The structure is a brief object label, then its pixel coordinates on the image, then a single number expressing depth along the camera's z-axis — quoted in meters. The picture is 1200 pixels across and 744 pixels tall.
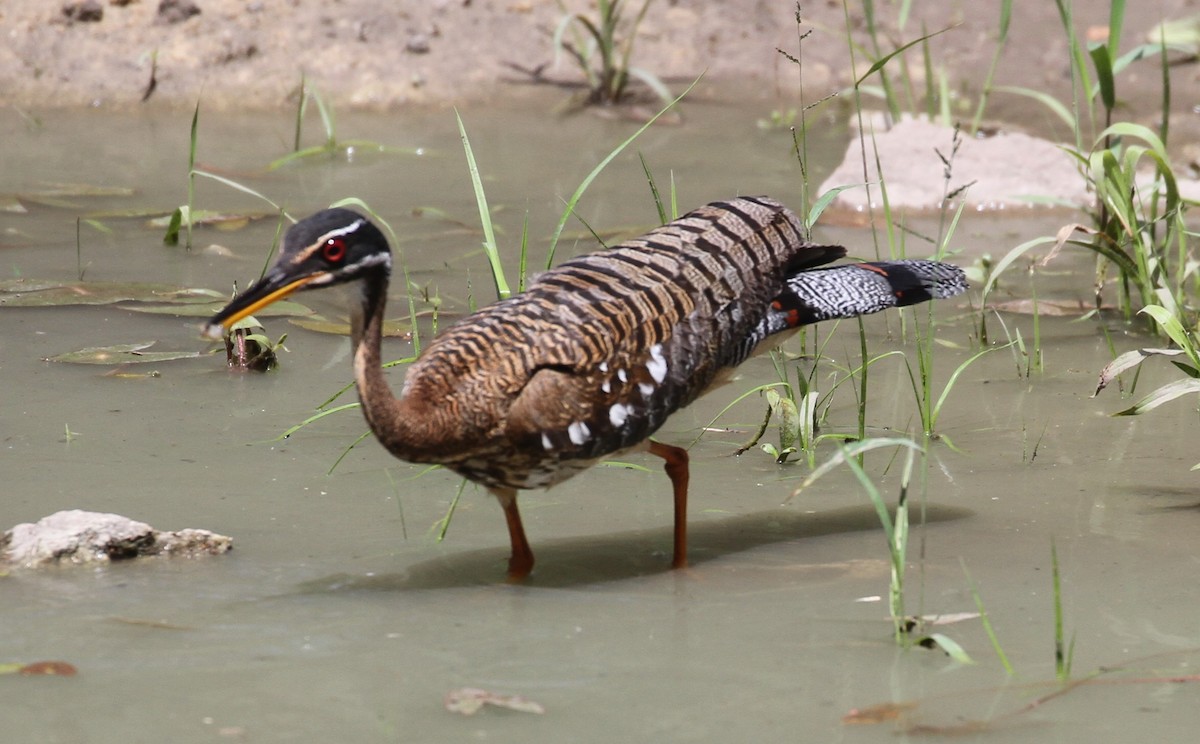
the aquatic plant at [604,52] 18.78
